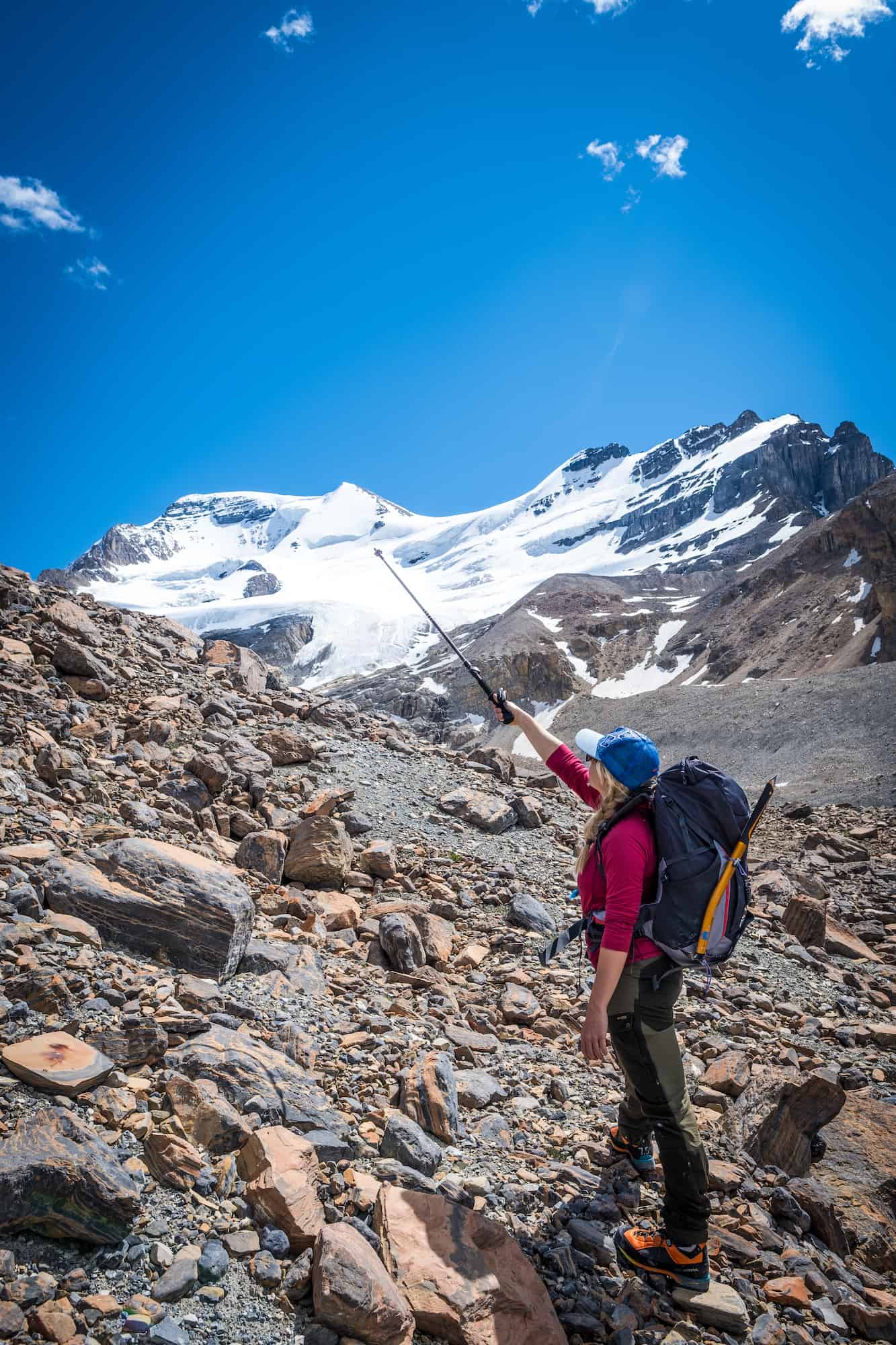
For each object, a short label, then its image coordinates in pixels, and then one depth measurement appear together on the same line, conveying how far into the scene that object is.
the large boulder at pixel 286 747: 10.87
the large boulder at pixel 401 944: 6.33
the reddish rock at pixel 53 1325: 2.36
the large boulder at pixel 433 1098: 4.22
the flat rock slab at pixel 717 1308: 3.38
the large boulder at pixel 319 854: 7.61
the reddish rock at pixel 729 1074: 5.37
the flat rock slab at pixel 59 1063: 3.23
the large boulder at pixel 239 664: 14.05
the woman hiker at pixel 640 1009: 3.49
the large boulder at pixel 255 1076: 3.73
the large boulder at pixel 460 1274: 2.98
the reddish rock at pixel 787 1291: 3.59
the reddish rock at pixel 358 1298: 2.75
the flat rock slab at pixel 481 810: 11.03
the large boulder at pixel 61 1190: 2.67
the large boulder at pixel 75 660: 9.55
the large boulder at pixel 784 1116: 4.71
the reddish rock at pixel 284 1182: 3.05
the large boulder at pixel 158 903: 4.82
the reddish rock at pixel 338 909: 6.77
